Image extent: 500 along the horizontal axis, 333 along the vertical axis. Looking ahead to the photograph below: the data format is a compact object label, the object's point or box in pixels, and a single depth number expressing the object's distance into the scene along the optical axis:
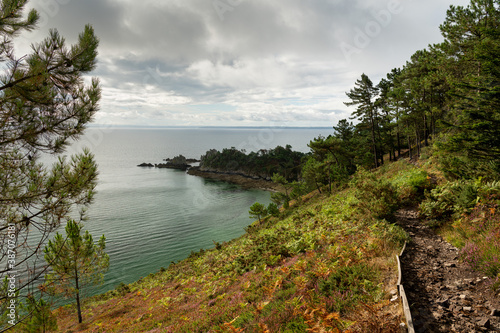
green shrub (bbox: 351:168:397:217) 11.02
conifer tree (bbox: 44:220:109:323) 13.98
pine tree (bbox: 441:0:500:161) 9.05
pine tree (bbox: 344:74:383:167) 34.25
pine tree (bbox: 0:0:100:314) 5.35
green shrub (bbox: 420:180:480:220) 8.99
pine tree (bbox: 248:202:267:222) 33.94
